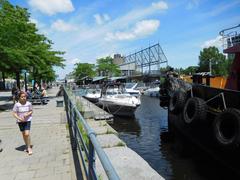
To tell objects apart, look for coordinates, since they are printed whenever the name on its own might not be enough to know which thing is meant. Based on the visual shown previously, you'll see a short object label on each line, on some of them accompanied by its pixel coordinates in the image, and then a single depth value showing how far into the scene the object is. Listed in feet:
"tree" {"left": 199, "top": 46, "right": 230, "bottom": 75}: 219.44
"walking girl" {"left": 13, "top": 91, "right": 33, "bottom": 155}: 16.06
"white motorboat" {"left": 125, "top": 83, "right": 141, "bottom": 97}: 96.69
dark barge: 14.06
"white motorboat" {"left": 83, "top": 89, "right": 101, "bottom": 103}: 64.60
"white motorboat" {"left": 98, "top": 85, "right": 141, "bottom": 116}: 43.85
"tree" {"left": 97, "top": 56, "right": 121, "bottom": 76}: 210.94
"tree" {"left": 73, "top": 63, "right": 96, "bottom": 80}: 212.59
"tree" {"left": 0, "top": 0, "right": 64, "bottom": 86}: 34.96
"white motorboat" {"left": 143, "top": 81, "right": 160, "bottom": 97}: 85.89
